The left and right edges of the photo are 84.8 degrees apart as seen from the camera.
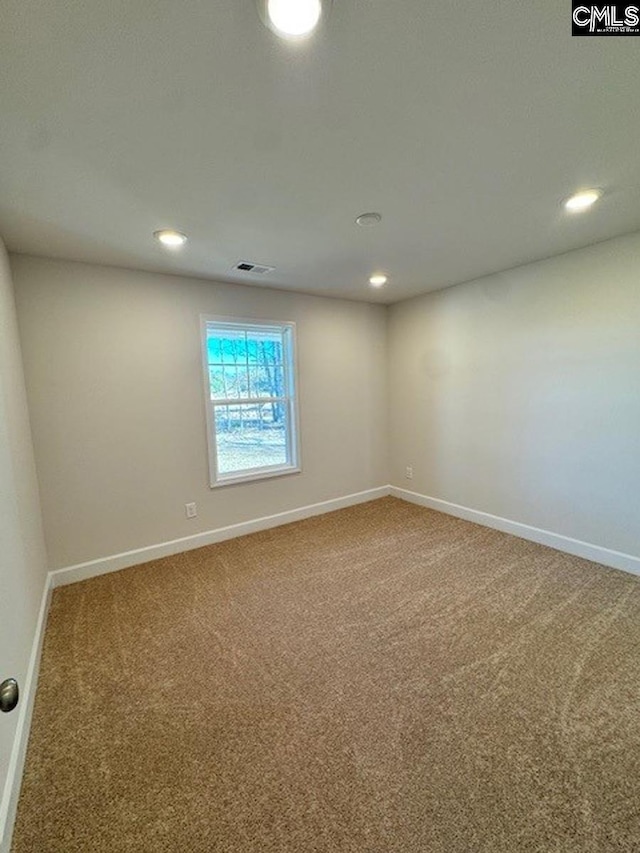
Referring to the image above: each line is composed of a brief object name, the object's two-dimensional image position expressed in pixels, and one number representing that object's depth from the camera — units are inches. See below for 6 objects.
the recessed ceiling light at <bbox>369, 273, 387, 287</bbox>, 127.6
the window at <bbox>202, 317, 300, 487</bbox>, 130.6
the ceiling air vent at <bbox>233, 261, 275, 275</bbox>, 111.1
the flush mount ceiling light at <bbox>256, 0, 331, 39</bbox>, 35.6
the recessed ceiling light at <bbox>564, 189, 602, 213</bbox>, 74.8
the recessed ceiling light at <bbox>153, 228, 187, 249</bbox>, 87.6
